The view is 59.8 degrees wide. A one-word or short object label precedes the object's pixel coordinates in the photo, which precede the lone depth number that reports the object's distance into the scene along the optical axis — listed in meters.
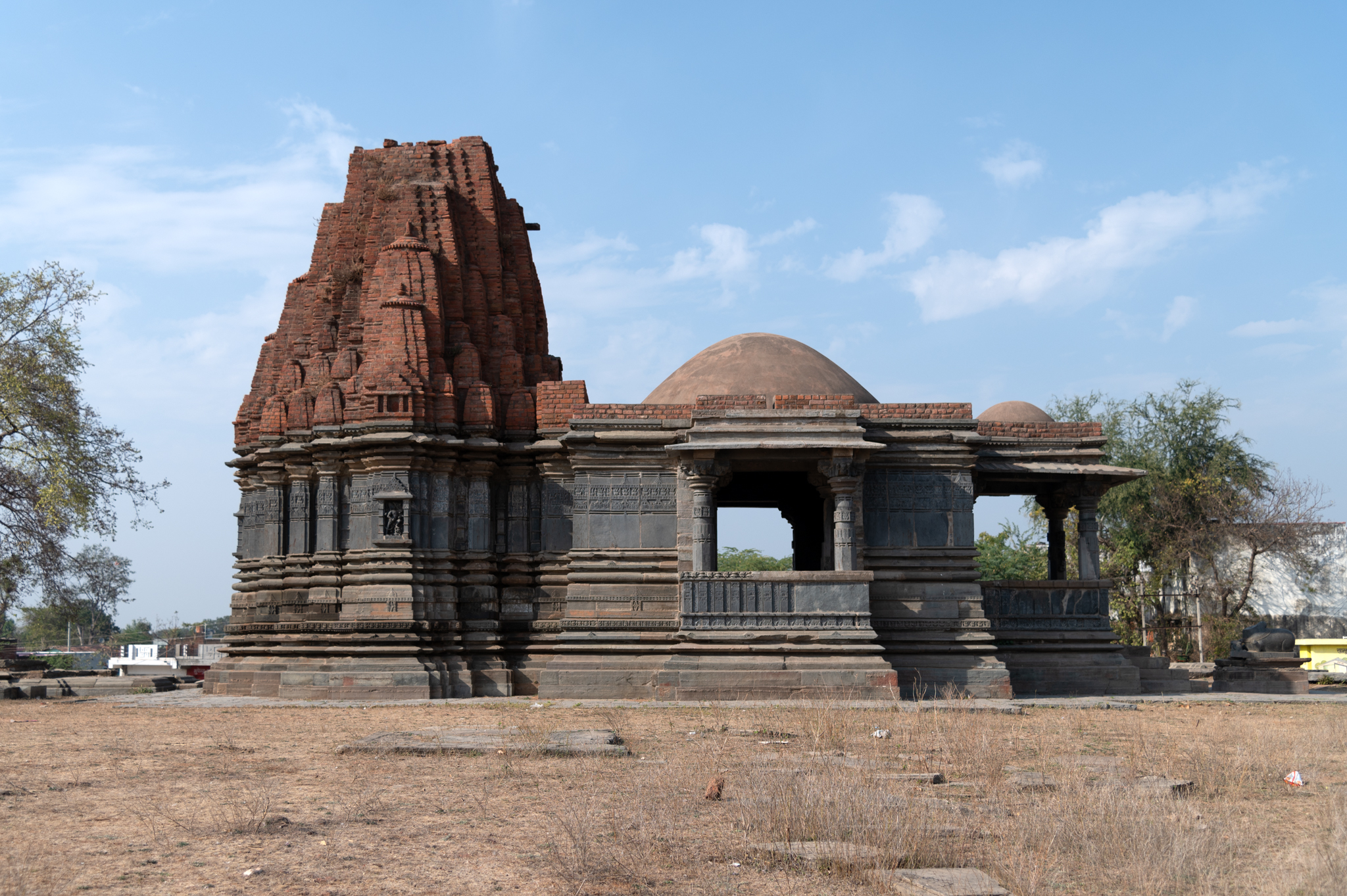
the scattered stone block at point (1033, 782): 8.43
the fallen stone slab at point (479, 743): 10.46
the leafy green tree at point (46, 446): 23.45
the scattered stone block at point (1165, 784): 7.90
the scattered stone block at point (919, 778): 8.73
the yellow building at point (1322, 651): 31.39
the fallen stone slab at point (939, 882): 5.41
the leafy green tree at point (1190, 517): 35.41
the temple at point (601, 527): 18.12
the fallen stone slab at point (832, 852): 5.99
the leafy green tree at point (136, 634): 111.44
